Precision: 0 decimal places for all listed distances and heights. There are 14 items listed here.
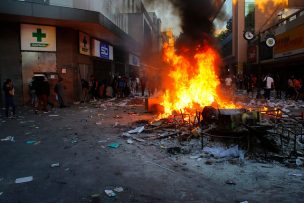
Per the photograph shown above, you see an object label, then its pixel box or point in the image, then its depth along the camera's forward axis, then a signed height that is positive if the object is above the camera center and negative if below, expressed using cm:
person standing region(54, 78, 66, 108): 1616 -17
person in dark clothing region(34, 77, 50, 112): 1441 -5
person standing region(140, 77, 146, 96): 2616 +42
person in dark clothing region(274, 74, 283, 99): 2124 -15
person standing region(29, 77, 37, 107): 1630 -31
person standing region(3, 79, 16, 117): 1288 -12
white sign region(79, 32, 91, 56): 1970 +282
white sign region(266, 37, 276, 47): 2673 +375
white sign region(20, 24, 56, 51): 1742 +281
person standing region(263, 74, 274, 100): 1883 +13
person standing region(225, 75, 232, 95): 2648 +21
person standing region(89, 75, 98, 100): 2068 +16
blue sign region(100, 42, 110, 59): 2380 +287
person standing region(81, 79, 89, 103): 1931 -3
